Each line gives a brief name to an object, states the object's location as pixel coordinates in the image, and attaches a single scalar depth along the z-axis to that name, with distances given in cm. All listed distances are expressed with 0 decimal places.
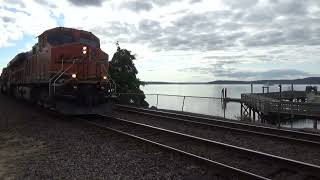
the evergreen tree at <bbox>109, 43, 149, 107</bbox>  2042
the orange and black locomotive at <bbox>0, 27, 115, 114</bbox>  895
